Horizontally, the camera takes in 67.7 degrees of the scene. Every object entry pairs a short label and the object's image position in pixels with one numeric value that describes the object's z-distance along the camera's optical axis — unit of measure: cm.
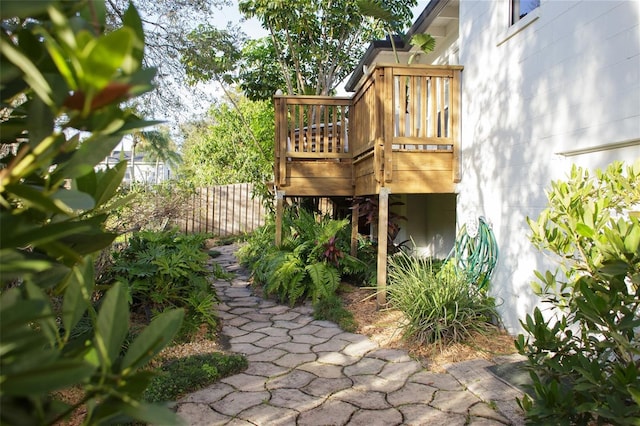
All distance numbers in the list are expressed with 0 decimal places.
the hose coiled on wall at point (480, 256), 483
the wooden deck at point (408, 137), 543
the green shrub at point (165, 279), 441
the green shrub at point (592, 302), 188
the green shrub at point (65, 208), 51
